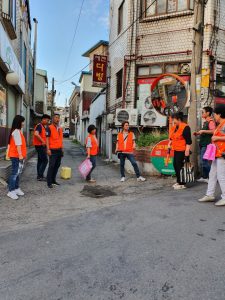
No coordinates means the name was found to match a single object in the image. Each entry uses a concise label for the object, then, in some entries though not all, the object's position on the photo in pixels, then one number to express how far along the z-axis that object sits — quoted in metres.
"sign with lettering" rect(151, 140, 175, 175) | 8.50
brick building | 11.20
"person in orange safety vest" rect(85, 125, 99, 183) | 8.41
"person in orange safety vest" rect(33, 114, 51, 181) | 8.30
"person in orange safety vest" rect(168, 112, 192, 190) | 6.68
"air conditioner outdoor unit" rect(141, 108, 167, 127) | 11.47
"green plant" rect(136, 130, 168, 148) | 9.47
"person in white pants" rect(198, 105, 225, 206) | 5.30
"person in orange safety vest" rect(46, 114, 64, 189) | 7.46
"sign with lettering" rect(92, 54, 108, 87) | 15.11
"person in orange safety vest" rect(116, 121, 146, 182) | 8.45
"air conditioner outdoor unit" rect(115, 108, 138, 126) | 11.86
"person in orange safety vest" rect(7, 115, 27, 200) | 6.13
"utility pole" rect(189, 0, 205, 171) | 8.13
